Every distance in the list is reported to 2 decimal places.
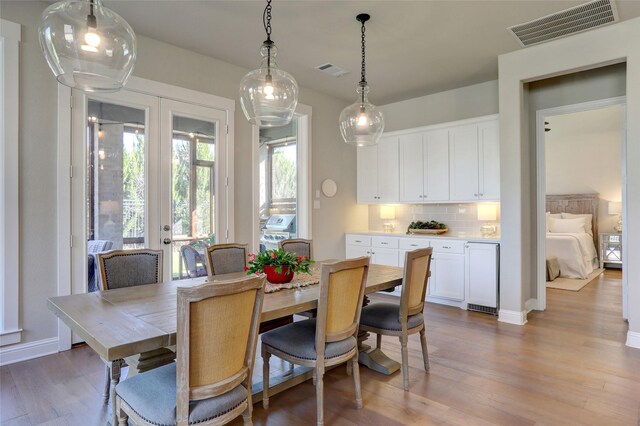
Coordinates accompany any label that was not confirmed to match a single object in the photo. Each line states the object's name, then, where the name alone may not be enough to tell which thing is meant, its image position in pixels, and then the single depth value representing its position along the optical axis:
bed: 6.57
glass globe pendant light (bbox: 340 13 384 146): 3.27
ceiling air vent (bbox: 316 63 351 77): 4.48
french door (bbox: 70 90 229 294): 3.38
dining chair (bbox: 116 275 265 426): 1.46
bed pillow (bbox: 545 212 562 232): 8.05
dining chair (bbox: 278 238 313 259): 3.68
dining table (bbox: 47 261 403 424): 1.53
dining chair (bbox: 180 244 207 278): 4.05
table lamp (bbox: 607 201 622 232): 7.55
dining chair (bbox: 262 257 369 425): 2.09
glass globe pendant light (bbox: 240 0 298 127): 2.52
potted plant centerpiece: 2.52
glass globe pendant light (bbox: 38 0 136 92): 1.78
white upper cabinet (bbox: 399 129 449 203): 5.15
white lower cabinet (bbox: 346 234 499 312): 4.46
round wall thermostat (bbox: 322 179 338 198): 5.57
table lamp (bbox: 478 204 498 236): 4.98
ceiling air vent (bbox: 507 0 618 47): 3.20
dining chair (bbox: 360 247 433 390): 2.58
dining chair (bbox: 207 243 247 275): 3.05
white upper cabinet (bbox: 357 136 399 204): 5.68
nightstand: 7.38
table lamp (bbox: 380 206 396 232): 6.09
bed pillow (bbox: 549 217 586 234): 7.56
